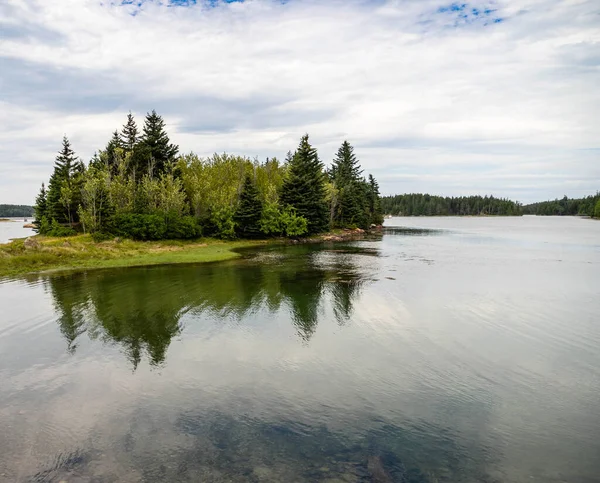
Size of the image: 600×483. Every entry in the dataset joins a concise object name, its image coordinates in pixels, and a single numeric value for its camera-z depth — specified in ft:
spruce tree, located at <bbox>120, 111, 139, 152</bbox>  240.03
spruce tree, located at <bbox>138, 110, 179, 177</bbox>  226.17
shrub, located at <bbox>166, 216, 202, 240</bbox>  182.80
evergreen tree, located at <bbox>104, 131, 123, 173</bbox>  223.96
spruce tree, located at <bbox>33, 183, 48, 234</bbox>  242.82
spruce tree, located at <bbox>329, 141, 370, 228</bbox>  303.68
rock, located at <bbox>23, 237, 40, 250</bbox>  126.05
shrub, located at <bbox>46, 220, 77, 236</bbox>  184.34
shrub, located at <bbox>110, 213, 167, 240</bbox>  172.55
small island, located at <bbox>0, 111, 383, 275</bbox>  140.26
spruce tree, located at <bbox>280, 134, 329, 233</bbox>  242.99
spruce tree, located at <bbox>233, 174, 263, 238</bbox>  209.87
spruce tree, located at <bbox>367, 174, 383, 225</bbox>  368.66
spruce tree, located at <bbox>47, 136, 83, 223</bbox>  200.95
